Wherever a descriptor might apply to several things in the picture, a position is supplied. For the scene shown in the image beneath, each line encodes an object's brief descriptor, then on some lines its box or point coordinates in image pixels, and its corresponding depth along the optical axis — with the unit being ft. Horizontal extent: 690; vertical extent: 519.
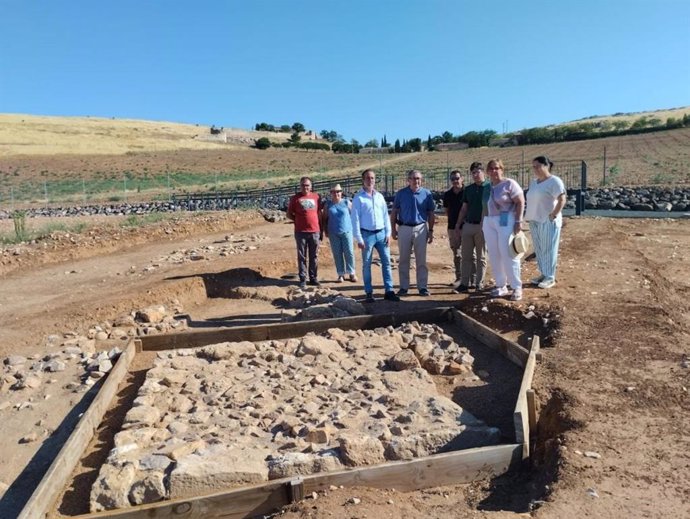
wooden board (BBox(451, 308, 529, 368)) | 18.25
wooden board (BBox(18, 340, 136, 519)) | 11.41
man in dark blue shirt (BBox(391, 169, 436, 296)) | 25.34
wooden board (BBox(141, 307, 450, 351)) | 22.21
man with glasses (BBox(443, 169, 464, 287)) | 26.17
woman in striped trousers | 23.59
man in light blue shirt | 24.83
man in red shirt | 29.59
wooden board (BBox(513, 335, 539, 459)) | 13.08
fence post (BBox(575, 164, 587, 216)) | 56.54
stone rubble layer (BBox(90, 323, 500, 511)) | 12.47
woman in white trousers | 22.75
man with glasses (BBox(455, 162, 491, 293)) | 25.02
